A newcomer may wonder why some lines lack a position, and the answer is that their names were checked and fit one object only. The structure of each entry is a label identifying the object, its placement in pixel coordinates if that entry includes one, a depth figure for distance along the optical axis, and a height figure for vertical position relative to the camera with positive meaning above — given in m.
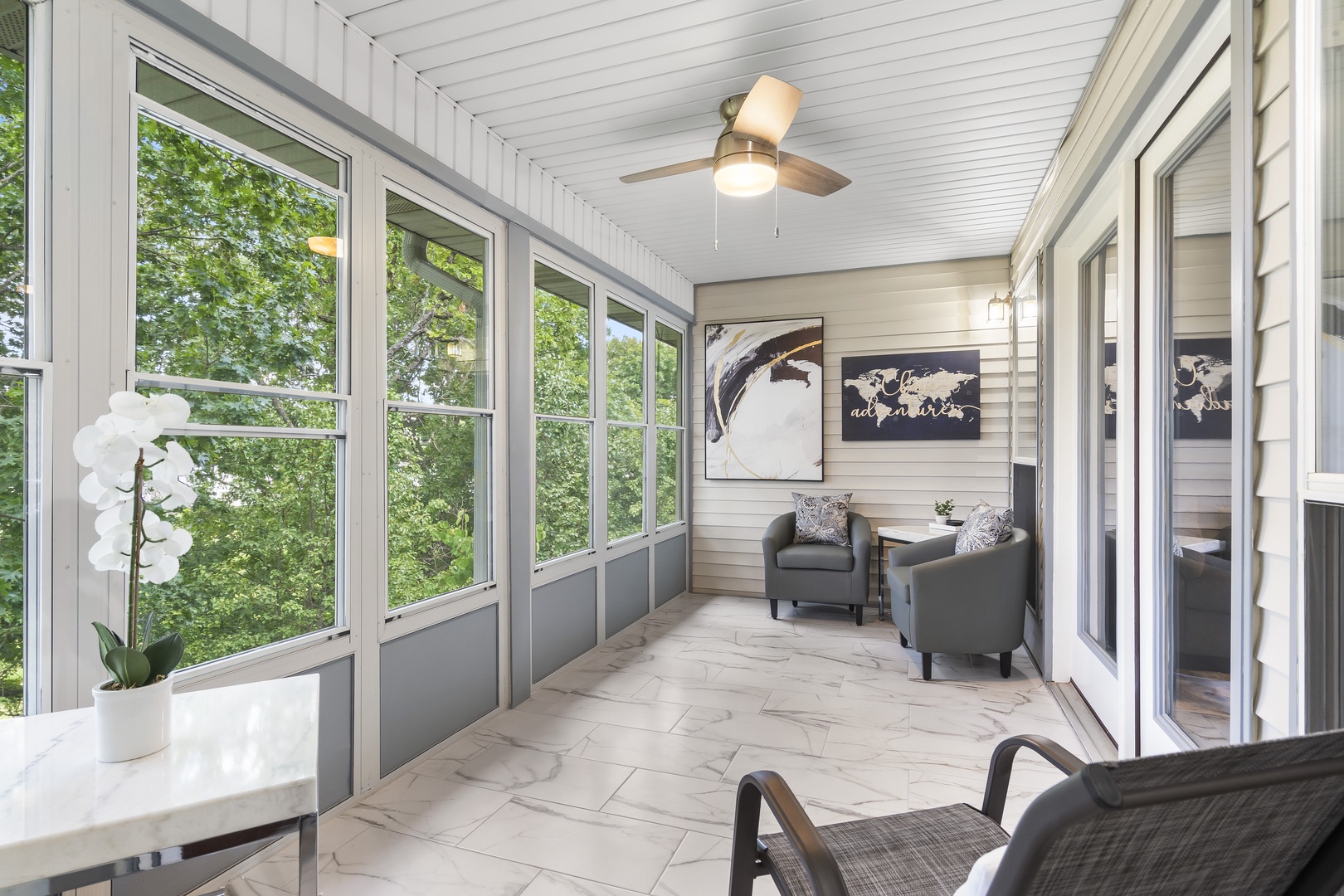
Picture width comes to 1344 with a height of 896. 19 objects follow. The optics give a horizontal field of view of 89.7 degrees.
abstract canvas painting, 5.63 +0.43
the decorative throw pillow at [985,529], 3.81 -0.45
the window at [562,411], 3.73 +0.23
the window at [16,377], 1.50 +0.17
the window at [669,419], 5.48 +0.27
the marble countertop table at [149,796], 1.06 -0.60
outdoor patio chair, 0.72 -0.43
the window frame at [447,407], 2.56 +0.19
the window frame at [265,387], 1.74 +0.30
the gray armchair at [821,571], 4.86 -0.87
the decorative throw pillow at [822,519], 5.16 -0.53
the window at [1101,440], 2.81 +0.05
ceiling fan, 2.30 +1.16
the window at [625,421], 4.65 +0.21
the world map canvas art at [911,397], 5.20 +0.43
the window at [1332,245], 1.10 +0.34
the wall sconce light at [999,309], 4.77 +1.01
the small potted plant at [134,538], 1.29 -0.17
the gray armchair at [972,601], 3.67 -0.82
